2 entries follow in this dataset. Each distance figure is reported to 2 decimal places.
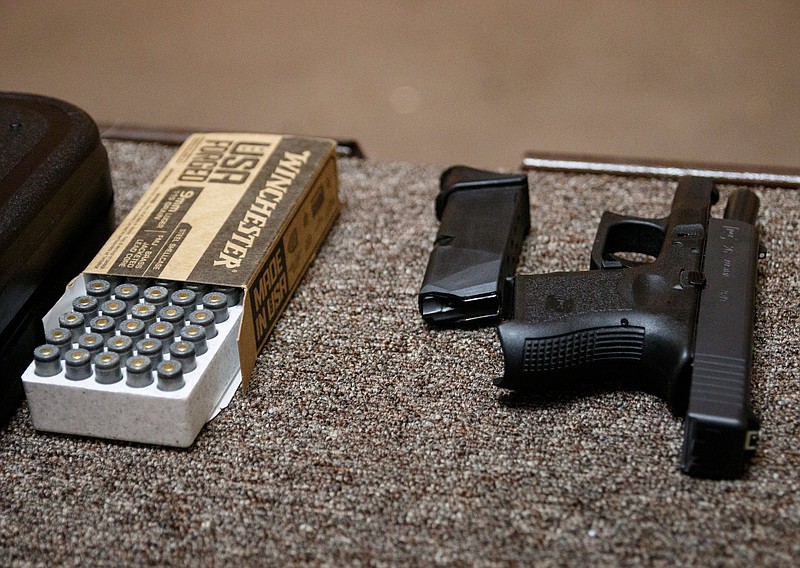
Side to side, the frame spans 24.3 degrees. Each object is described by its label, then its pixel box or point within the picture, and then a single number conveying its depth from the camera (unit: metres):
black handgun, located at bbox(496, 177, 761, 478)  0.61
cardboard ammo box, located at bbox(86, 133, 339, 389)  0.67
